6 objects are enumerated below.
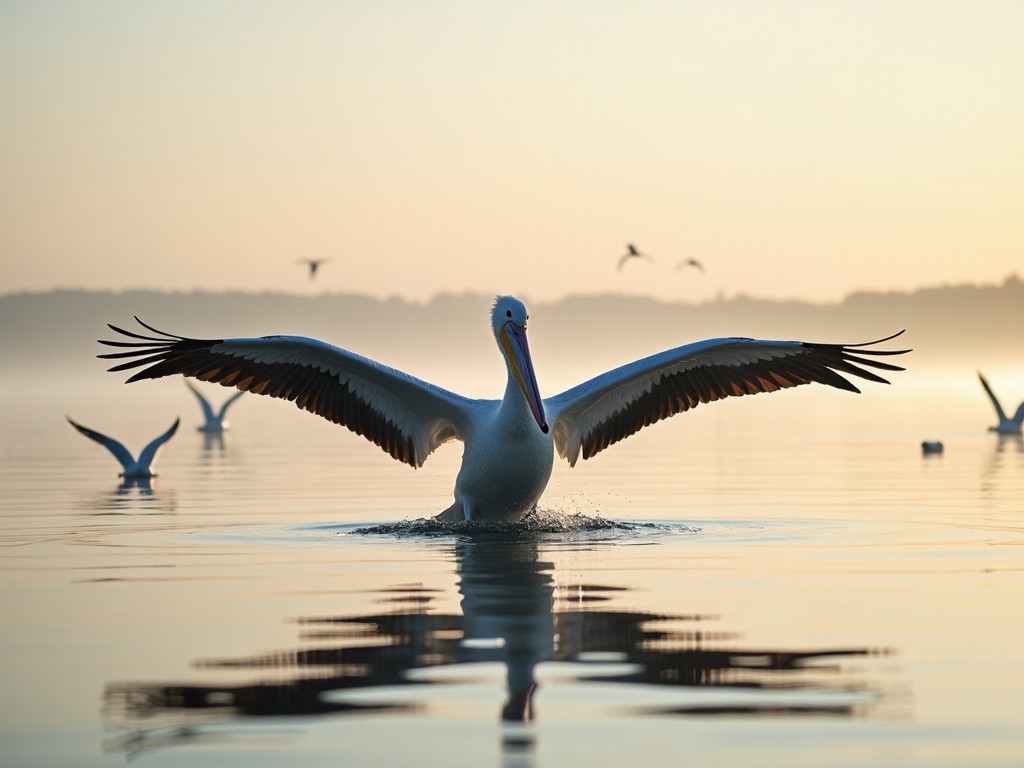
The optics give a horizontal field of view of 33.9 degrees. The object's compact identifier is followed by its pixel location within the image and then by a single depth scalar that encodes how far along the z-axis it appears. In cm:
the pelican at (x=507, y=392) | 1431
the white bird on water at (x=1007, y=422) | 4047
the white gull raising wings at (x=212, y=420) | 4272
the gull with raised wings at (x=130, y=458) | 2341
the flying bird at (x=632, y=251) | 4709
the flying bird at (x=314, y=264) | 5138
